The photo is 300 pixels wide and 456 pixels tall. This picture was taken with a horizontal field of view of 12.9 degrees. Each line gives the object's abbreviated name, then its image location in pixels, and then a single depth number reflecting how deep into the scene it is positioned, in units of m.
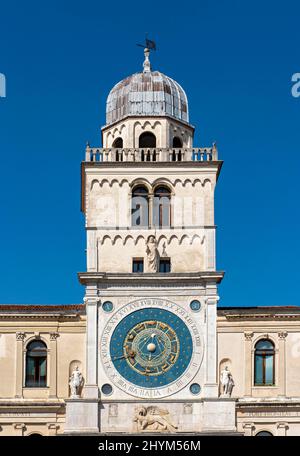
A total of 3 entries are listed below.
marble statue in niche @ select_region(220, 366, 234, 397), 51.88
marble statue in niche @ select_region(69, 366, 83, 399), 51.88
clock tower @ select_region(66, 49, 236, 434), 51.78
